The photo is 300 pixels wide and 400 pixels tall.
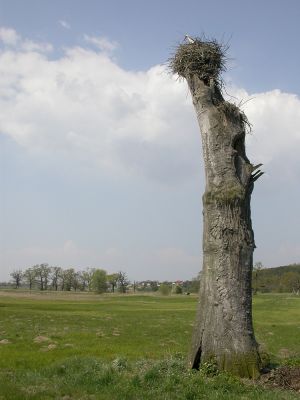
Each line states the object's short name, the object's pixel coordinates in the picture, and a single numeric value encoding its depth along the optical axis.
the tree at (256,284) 117.93
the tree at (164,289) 149.69
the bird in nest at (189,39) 12.87
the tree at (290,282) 146.38
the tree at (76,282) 170.75
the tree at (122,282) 167.38
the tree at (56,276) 170.00
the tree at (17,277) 176.00
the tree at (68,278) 168.75
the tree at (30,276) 170.75
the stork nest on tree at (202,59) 12.56
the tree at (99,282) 152.62
